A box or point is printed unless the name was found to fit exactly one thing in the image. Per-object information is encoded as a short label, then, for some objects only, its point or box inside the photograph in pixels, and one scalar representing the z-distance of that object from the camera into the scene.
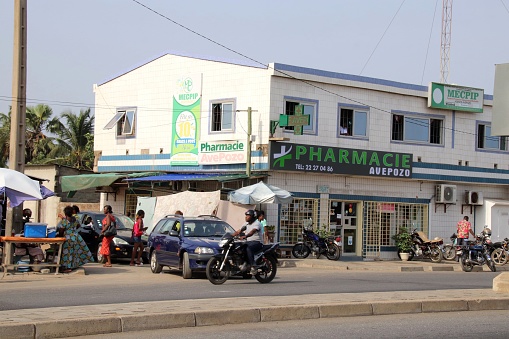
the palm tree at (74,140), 55.22
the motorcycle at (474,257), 26.27
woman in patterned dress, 19.42
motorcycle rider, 17.34
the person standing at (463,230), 30.95
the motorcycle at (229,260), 17.16
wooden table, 18.03
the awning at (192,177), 29.18
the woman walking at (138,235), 23.27
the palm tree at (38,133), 55.36
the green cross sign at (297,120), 28.66
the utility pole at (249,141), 29.07
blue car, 18.73
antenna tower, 43.18
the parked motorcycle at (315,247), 28.88
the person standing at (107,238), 22.30
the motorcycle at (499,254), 29.44
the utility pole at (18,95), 19.17
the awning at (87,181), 31.06
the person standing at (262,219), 25.40
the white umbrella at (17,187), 18.72
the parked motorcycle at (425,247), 30.97
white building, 30.09
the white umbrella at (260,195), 26.28
